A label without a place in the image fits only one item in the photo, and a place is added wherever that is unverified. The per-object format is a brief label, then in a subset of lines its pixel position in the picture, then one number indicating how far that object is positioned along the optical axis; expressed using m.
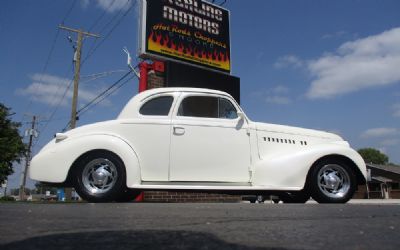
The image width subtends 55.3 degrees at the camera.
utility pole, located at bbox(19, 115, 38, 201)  39.62
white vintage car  5.45
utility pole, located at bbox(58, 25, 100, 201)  21.05
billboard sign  12.57
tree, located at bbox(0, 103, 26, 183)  28.84
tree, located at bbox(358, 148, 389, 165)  79.62
